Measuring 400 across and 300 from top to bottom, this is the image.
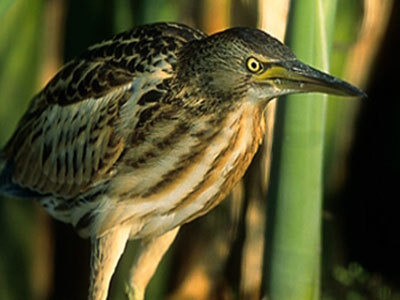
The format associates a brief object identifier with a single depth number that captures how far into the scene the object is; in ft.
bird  12.58
